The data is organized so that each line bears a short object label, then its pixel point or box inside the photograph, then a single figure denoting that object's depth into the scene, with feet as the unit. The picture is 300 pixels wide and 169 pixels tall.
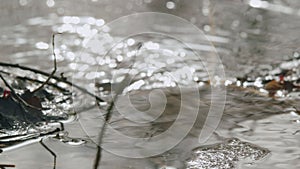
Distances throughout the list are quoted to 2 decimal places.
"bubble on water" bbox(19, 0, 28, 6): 21.74
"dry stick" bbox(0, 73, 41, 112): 11.25
